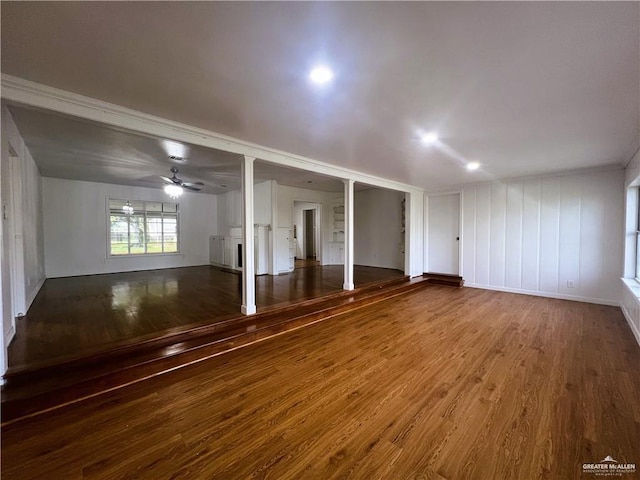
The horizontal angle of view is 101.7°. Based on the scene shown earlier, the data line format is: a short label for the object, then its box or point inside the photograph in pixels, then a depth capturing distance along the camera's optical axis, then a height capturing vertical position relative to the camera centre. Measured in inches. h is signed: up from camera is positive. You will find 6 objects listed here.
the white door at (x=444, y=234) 261.6 -0.3
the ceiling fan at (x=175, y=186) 196.2 +35.7
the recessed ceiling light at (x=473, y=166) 174.4 +47.4
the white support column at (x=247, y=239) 137.2 -3.1
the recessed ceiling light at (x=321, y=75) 73.0 +46.3
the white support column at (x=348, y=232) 201.2 +1.1
